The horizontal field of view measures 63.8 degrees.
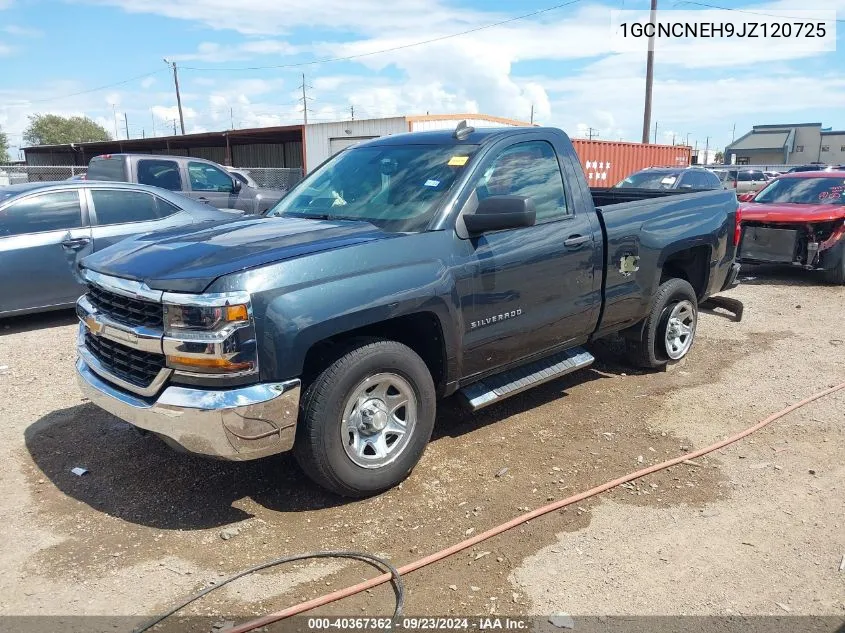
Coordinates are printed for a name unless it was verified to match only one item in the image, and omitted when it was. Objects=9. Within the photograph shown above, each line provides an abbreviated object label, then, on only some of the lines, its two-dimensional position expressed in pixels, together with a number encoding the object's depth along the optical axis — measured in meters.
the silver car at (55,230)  6.97
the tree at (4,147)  77.01
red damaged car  10.16
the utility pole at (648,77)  25.63
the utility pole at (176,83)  55.31
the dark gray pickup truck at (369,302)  3.22
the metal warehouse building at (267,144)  24.45
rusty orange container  23.45
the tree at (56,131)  88.44
